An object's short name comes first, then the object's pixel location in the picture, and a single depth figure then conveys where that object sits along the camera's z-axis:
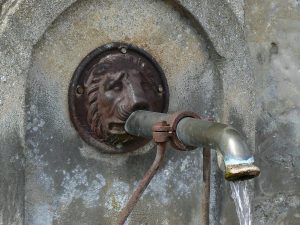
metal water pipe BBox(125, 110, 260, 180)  1.47
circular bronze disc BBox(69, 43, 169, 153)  1.73
